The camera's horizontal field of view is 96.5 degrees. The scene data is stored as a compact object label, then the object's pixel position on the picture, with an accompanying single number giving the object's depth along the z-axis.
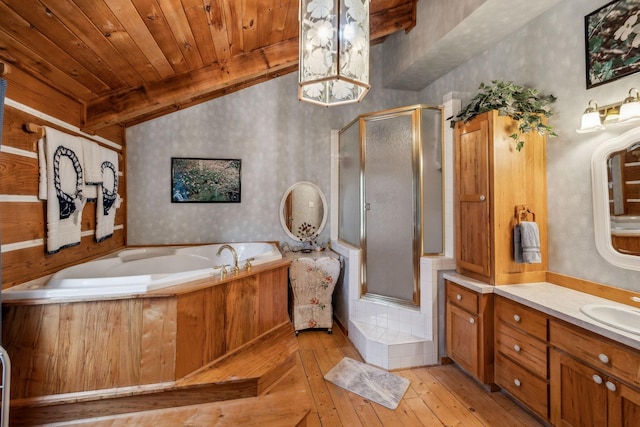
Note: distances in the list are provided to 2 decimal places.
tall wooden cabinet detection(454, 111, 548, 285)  2.00
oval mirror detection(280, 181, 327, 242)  3.54
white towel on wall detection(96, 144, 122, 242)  2.51
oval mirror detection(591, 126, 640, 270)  1.60
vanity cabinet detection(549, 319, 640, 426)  1.25
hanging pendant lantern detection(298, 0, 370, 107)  1.37
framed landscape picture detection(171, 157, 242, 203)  3.26
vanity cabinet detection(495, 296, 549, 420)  1.65
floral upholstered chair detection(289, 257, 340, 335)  2.96
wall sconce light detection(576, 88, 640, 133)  1.52
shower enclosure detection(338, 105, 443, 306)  2.55
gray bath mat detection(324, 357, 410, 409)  2.00
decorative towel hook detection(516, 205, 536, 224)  2.03
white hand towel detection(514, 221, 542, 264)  1.92
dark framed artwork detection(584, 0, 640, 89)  1.59
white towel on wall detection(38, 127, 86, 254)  1.89
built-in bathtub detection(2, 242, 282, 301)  1.60
